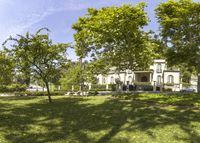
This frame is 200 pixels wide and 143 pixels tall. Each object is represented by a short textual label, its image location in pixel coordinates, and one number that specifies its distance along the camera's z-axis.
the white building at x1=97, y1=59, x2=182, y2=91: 36.36
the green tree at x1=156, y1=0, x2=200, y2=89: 17.17
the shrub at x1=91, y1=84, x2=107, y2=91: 34.32
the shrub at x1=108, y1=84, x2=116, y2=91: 31.73
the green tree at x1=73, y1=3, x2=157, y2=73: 17.44
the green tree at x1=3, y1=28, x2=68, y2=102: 13.14
